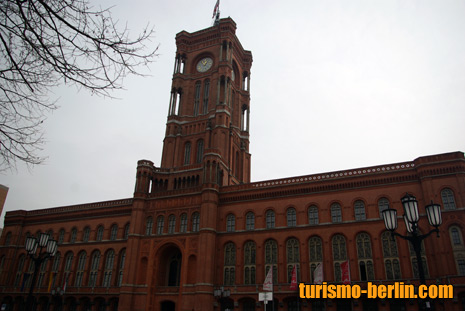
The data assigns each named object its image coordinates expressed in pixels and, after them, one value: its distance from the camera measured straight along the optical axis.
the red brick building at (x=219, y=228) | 33.28
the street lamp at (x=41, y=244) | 19.58
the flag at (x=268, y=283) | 30.54
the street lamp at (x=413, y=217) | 12.39
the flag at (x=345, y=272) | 31.54
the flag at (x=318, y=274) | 32.94
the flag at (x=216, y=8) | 64.88
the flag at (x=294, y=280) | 33.49
